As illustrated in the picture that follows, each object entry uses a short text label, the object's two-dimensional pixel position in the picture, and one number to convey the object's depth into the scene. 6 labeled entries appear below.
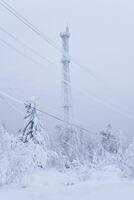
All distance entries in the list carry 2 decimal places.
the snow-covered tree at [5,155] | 25.59
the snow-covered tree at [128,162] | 34.41
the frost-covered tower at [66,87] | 46.38
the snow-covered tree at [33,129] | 44.34
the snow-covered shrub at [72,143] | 67.88
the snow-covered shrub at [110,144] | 77.91
